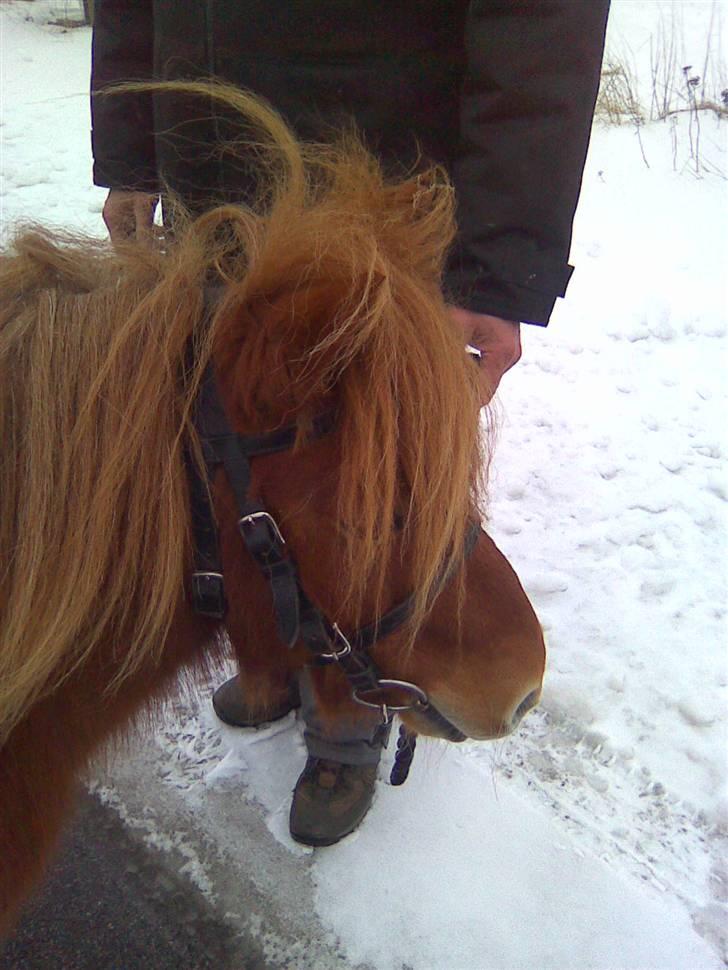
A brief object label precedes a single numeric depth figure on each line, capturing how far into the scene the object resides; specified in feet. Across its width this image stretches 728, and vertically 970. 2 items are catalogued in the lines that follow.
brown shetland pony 3.21
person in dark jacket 4.20
